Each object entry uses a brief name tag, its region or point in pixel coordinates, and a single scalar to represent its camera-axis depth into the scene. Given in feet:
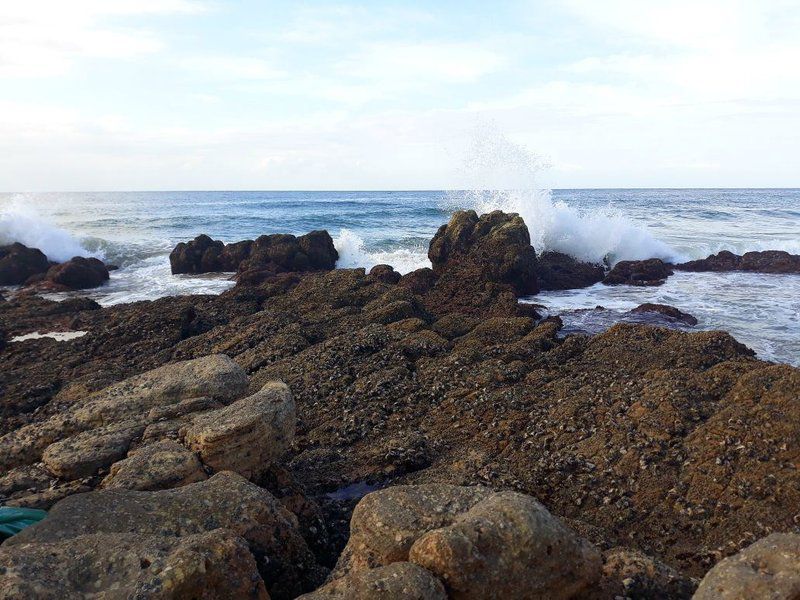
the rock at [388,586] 10.61
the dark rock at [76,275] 68.54
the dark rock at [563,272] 63.67
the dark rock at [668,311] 47.21
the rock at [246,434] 17.21
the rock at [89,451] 17.34
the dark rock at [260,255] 72.43
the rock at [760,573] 10.34
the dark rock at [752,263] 74.23
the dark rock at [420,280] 56.08
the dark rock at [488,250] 57.62
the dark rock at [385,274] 56.95
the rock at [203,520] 13.42
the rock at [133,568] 10.32
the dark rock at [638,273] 66.64
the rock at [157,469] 16.02
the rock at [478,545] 11.29
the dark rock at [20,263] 72.43
